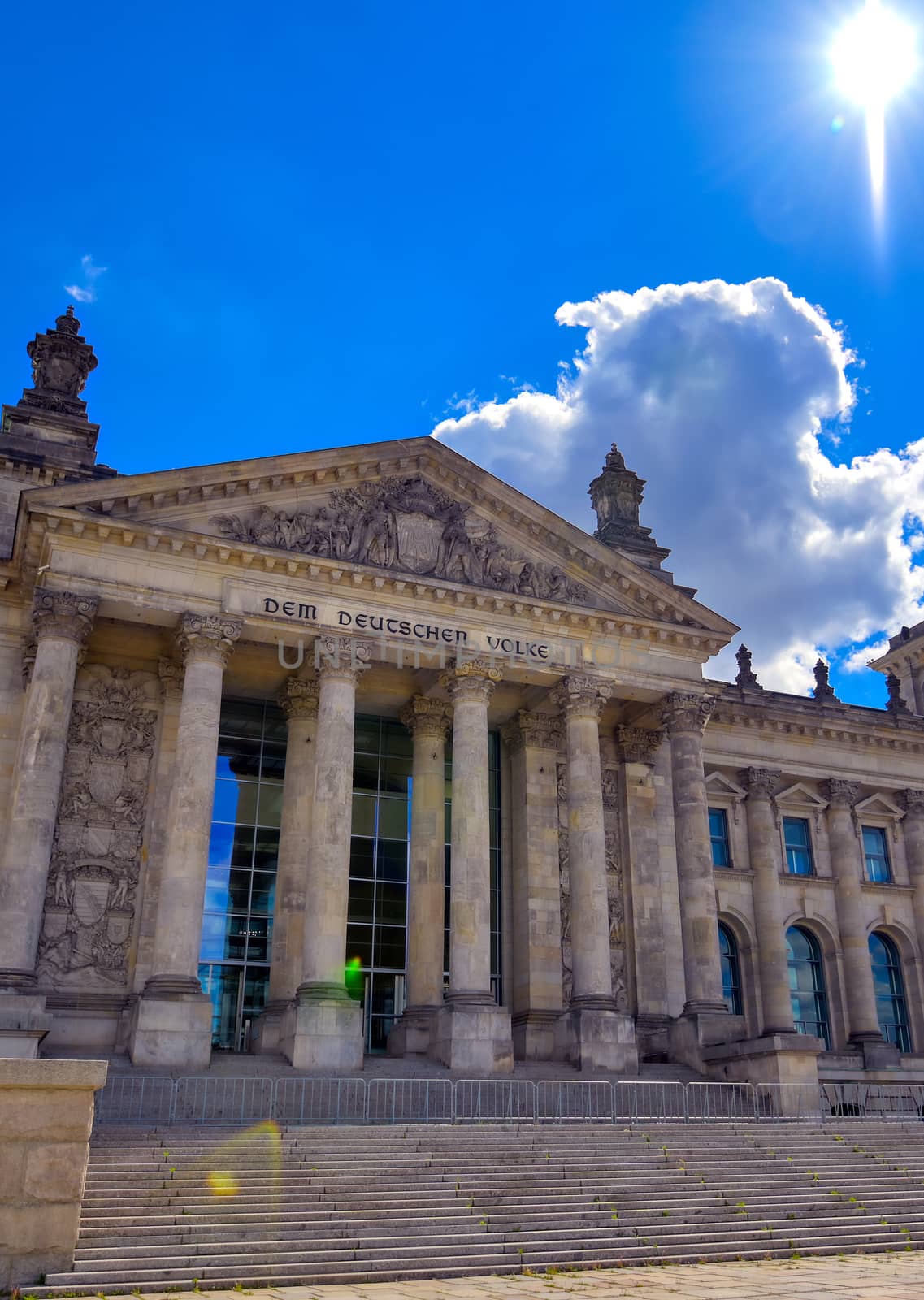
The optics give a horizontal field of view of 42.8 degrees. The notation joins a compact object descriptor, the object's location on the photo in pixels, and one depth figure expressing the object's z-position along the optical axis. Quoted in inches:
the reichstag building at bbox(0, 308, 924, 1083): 1110.4
